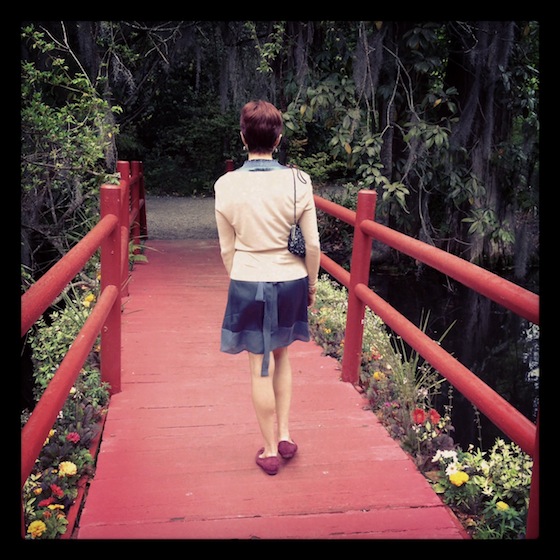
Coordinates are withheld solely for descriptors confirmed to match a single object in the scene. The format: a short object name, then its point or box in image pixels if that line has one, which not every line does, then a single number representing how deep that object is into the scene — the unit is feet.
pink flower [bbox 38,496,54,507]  8.24
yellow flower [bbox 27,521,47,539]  7.56
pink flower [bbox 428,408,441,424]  10.32
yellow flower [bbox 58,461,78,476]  8.90
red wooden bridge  7.72
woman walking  8.63
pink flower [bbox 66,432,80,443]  9.77
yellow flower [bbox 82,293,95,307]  16.20
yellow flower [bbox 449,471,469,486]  8.77
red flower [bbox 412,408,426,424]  10.18
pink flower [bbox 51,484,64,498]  8.43
